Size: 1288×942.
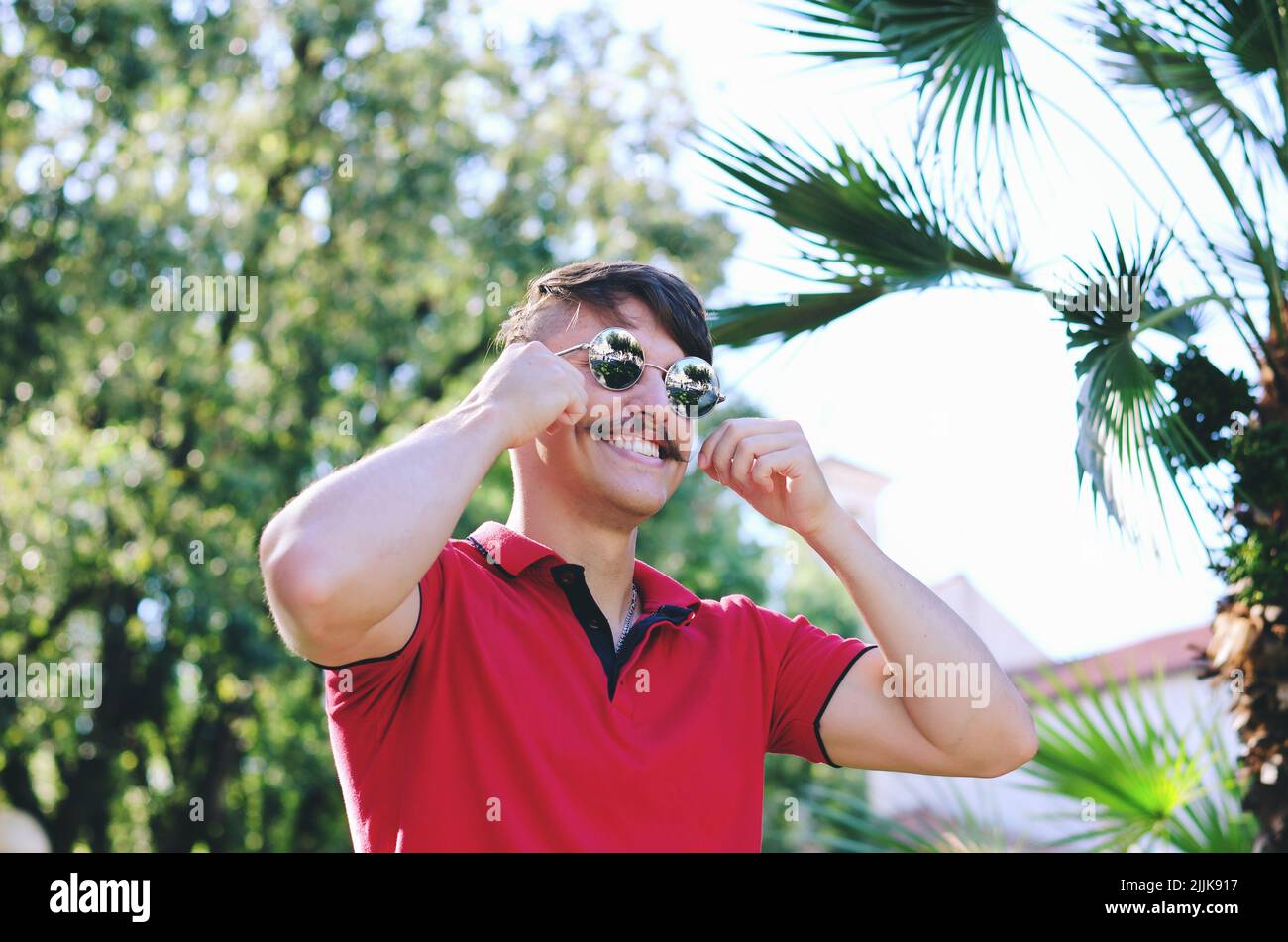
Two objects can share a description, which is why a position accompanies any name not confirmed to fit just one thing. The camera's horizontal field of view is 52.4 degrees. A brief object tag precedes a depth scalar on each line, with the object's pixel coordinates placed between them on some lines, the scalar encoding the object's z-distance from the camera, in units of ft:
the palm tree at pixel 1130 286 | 11.38
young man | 5.96
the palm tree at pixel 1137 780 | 13.23
